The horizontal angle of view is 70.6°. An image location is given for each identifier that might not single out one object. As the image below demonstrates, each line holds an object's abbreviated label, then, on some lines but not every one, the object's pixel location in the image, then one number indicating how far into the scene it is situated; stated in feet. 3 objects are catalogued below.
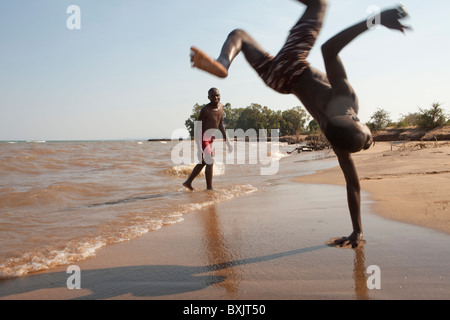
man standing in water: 20.30
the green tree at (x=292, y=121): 299.79
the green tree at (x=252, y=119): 291.58
